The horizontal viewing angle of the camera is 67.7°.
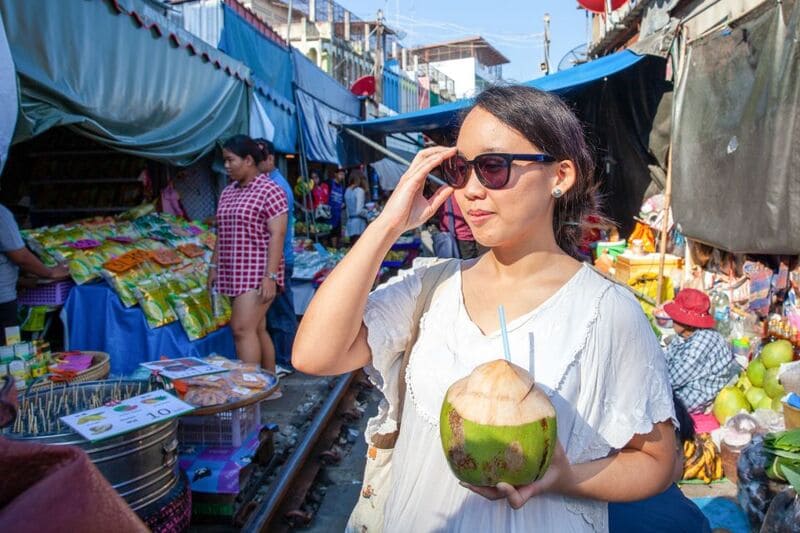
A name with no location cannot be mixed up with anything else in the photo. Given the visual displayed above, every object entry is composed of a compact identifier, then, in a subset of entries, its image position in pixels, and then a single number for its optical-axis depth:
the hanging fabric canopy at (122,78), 3.79
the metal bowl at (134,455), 2.47
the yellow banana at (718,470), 4.11
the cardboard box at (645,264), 7.38
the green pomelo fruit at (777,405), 4.11
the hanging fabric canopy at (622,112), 8.04
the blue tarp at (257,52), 9.07
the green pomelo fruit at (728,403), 4.43
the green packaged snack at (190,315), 5.32
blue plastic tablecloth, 5.11
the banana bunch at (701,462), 4.04
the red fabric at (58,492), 0.58
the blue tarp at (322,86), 12.02
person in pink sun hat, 4.56
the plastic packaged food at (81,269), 5.07
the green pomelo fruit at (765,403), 4.29
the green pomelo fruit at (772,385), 4.15
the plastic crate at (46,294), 5.01
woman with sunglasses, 1.42
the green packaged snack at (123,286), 5.12
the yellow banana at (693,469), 4.04
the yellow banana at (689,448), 3.94
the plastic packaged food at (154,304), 5.16
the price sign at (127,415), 2.49
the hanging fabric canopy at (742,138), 4.22
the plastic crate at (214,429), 3.68
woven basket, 3.70
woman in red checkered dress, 4.93
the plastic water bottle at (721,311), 5.58
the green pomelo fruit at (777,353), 4.33
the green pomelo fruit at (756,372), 4.48
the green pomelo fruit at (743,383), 4.66
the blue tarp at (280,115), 9.33
